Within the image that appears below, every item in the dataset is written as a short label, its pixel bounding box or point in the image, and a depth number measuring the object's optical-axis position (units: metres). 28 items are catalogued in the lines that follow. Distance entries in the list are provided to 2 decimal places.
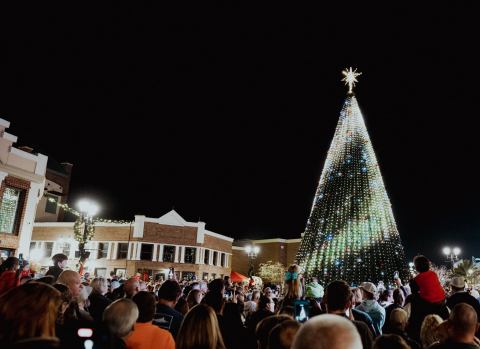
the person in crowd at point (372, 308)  6.86
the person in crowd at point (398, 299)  7.90
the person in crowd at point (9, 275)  7.09
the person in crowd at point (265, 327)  3.79
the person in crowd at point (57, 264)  8.41
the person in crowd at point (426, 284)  6.21
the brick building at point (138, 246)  39.72
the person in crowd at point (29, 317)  2.25
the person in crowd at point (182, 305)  7.10
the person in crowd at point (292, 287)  7.33
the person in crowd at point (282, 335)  3.08
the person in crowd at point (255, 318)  6.02
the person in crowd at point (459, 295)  6.00
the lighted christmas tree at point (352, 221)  20.42
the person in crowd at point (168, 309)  5.39
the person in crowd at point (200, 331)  3.56
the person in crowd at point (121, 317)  3.82
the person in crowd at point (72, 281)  5.54
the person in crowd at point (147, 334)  4.14
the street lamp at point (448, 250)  27.61
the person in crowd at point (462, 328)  3.58
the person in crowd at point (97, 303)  6.29
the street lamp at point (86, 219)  14.71
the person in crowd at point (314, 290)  8.75
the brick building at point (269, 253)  59.50
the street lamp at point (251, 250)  28.19
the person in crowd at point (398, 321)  5.35
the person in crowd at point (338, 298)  4.32
